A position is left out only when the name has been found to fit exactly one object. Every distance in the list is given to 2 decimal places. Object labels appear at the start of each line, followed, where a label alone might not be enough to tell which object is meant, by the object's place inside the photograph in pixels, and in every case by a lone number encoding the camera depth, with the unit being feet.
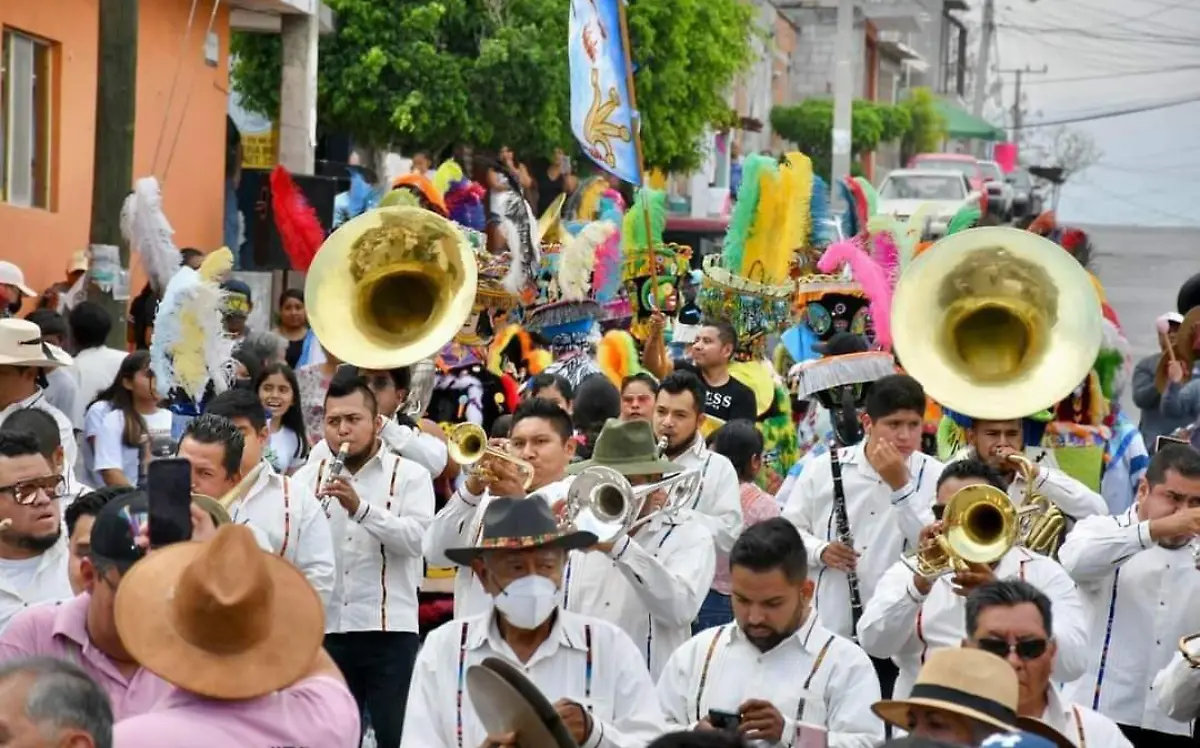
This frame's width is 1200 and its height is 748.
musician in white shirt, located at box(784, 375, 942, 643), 40.97
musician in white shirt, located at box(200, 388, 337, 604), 38.60
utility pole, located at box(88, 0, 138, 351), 59.97
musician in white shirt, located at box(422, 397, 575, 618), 36.68
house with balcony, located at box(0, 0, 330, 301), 84.19
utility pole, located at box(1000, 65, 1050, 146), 560.18
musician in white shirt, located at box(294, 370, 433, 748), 42.51
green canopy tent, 390.65
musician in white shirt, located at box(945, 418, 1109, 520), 41.31
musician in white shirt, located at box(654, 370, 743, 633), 41.38
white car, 202.85
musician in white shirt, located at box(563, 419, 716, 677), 36.44
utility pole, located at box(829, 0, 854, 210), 180.55
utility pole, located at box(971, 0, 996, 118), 399.07
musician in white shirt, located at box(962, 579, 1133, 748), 28.44
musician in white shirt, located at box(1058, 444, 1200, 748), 35.96
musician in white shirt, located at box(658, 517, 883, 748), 30.30
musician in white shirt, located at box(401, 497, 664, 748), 29.34
